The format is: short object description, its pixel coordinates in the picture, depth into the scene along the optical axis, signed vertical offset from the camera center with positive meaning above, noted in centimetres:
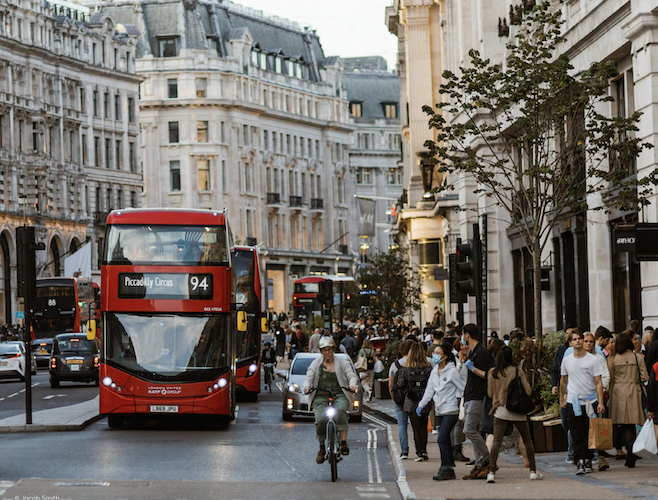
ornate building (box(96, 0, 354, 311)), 12488 +1516
